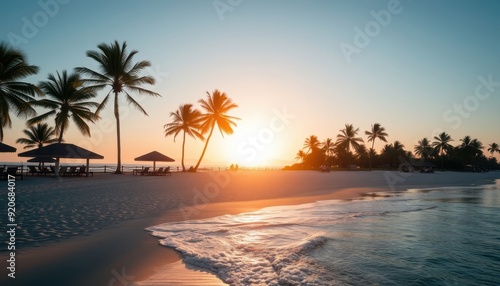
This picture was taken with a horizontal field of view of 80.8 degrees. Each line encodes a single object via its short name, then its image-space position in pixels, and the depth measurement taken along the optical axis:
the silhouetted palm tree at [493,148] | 107.31
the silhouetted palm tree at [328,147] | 72.81
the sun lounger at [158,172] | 28.41
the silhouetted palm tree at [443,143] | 79.88
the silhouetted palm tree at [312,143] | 69.03
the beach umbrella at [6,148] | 17.55
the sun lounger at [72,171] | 23.20
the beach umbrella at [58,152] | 21.16
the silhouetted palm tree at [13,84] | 20.09
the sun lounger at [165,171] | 28.89
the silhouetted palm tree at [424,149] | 80.69
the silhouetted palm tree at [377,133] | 67.81
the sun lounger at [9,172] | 17.48
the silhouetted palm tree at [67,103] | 25.78
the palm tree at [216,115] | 39.69
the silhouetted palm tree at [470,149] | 79.62
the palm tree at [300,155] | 71.44
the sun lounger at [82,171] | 23.62
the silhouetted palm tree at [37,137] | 37.84
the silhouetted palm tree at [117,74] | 26.35
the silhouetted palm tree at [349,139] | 67.25
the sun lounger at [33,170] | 22.56
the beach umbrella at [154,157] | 30.19
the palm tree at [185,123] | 41.03
